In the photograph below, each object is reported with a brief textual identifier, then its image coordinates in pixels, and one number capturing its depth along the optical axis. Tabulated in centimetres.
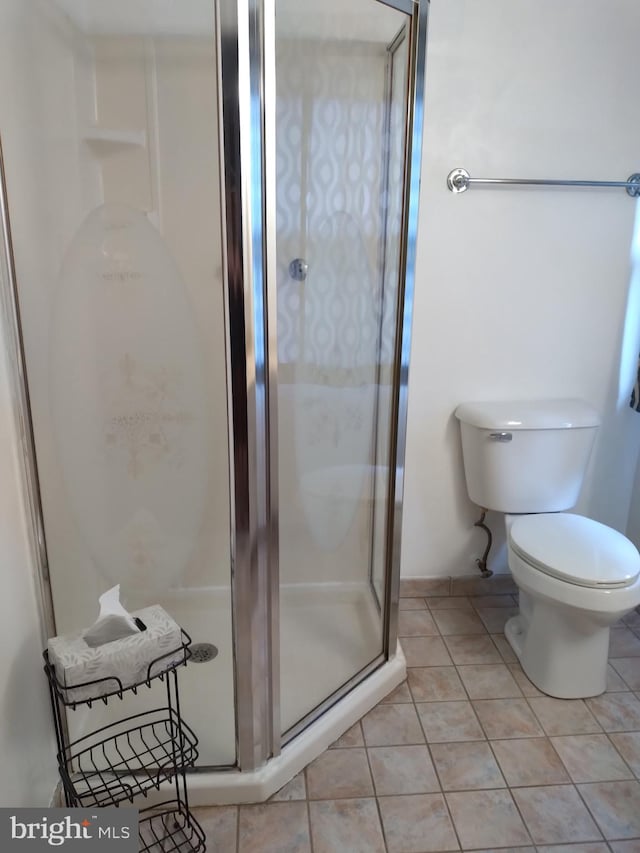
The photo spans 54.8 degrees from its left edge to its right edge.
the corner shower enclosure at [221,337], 126
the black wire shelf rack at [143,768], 131
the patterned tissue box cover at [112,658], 113
